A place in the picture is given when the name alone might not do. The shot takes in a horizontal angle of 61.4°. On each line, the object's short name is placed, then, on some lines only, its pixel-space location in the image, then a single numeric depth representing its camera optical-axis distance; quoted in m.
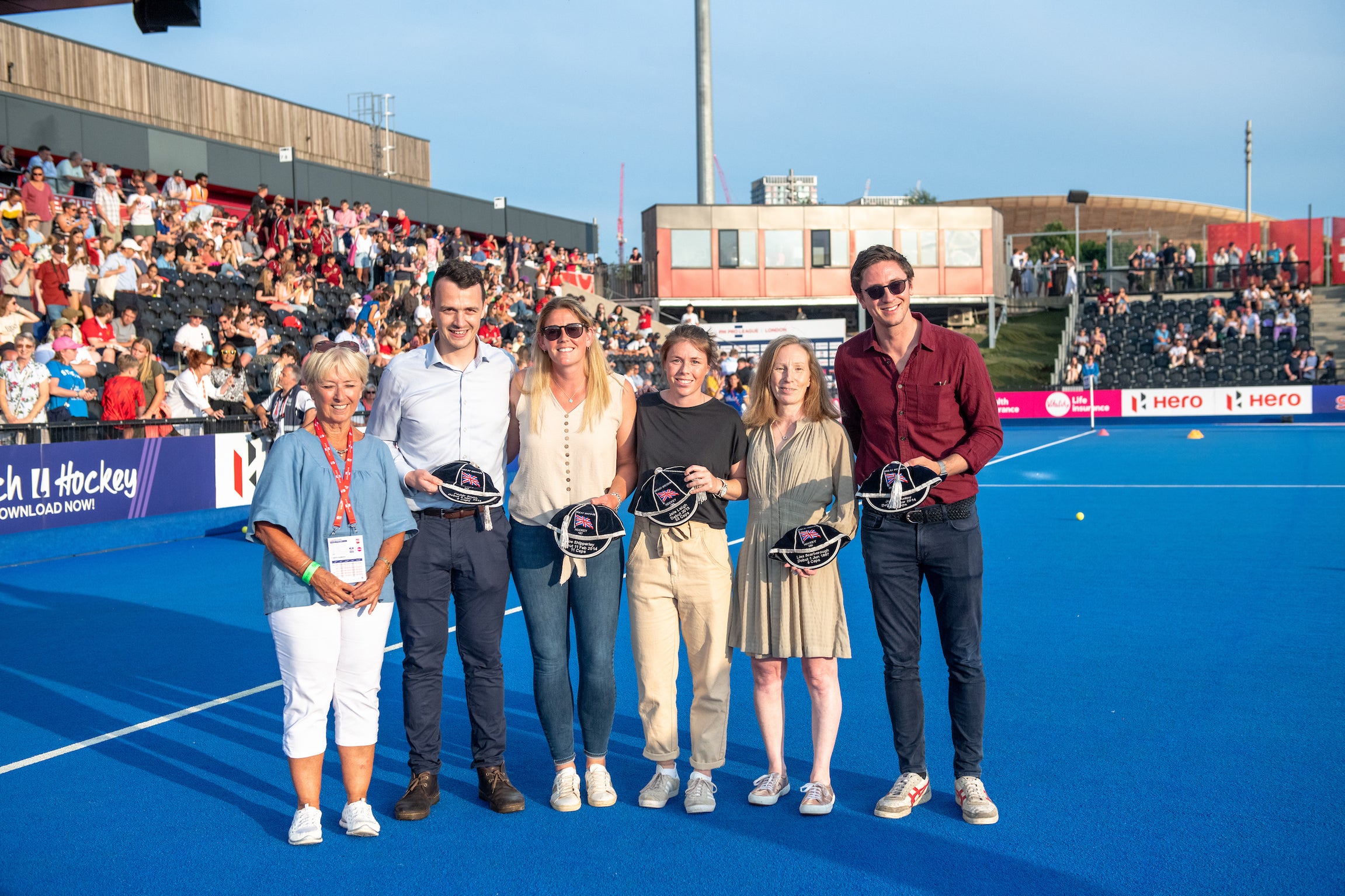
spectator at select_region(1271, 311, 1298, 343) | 34.22
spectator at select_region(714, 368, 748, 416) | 26.09
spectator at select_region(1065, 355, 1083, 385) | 34.81
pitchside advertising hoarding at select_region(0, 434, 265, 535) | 10.75
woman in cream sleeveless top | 4.41
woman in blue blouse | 4.06
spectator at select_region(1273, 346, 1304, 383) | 31.84
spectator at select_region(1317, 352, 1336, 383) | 31.73
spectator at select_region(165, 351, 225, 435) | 12.84
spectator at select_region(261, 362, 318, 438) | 10.50
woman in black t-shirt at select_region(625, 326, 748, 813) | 4.44
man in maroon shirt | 4.29
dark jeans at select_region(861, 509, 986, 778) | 4.29
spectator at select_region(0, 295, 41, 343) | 12.38
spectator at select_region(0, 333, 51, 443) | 11.21
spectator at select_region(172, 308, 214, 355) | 14.02
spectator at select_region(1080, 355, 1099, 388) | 32.09
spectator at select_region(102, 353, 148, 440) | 12.00
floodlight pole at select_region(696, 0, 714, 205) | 35.56
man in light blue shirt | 4.37
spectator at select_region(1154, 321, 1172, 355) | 34.84
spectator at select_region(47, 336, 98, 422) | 12.05
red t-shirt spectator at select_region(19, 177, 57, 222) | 16.17
